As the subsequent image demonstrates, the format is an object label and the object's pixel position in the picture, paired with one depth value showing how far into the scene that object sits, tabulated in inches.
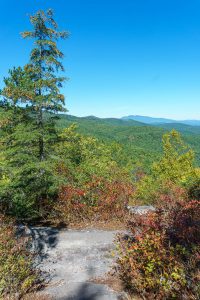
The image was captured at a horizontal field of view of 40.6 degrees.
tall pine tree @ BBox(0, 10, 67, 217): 423.2
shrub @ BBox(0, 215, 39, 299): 204.4
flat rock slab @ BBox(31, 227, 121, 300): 225.8
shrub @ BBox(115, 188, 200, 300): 192.9
